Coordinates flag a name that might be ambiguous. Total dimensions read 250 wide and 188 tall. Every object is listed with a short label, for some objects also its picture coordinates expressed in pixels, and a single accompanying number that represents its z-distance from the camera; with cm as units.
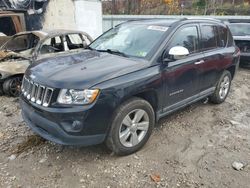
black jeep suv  218
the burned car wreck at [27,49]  422
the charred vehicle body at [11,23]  577
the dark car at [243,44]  644
